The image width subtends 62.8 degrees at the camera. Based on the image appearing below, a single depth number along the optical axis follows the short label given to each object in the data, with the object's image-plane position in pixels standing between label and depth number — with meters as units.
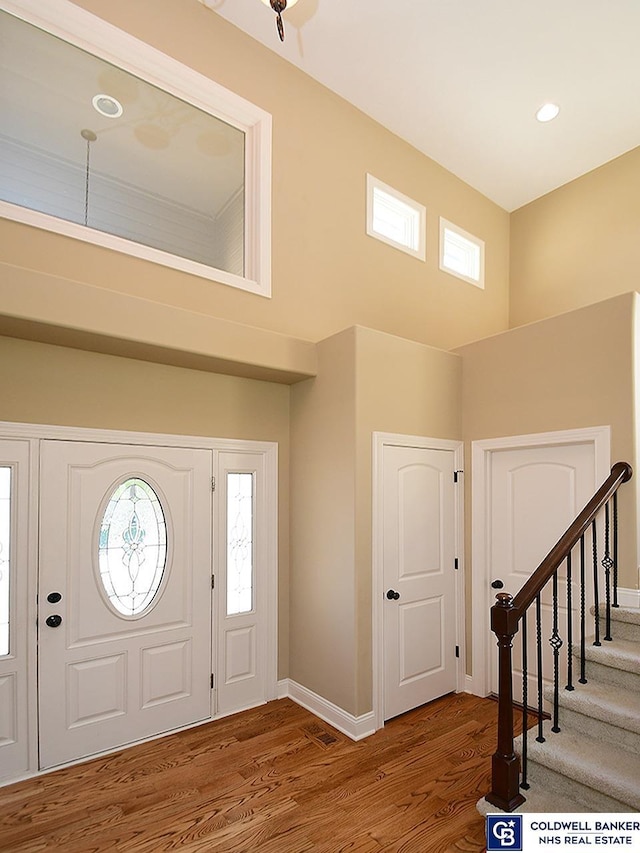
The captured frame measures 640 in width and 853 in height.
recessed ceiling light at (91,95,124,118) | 3.46
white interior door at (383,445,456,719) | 3.77
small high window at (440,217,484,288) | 5.34
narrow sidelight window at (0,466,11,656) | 2.96
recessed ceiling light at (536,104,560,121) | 4.57
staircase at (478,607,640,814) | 2.42
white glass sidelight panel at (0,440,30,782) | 2.92
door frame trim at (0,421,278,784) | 2.99
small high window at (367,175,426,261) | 4.69
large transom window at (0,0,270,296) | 3.15
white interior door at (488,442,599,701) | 3.71
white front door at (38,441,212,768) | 3.10
